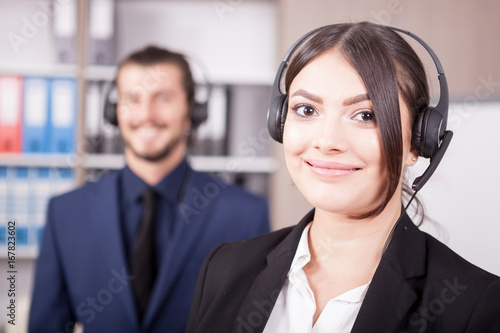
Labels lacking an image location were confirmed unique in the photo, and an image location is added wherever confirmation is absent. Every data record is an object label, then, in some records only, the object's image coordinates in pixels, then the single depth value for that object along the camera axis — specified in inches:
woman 29.1
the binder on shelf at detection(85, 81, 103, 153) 96.2
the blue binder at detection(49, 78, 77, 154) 95.3
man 51.5
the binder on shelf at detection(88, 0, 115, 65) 96.3
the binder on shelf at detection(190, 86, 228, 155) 98.4
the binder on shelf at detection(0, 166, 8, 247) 93.3
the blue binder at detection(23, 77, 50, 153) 94.1
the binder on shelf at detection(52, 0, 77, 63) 94.7
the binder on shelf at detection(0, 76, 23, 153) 93.4
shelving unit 96.0
